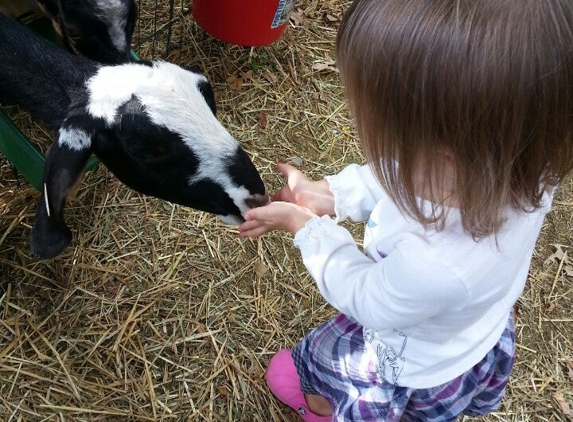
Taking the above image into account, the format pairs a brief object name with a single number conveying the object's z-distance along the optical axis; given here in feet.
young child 3.35
